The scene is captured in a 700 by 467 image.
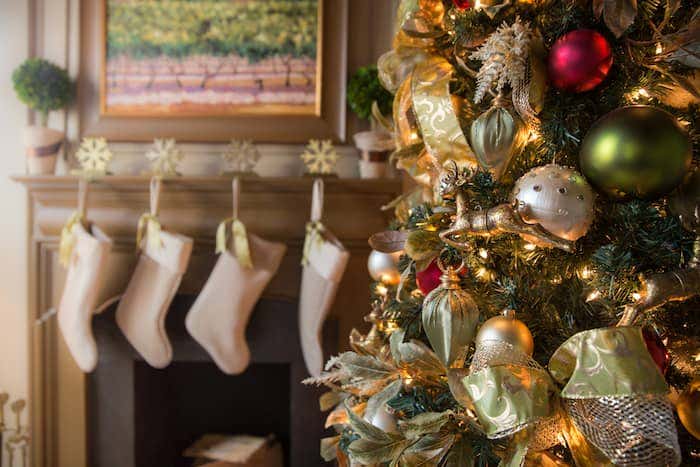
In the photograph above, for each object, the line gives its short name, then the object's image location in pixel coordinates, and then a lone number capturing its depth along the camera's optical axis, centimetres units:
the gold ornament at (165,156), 184
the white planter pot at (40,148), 182
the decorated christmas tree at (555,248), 65
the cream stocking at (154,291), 177
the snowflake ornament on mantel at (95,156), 185
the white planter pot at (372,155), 179
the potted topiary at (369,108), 180
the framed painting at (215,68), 193
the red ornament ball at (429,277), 96
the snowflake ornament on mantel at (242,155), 185
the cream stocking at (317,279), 172
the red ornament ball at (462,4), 93
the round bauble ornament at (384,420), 98
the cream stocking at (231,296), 178
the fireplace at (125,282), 186
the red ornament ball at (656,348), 67
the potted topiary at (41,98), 183
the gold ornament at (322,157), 185
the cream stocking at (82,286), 177
